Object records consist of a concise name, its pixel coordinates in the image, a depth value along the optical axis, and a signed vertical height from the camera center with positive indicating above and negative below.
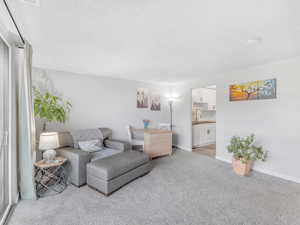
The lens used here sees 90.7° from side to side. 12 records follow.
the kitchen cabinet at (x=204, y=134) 5.25 -0.92
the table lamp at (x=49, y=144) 2.26 -0.51
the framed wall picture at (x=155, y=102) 5.12 +0.28
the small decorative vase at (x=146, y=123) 4.75 -0.42
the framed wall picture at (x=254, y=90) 2.98 +0.41
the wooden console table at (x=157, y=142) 3.92 -0.89
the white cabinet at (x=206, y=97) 5.86 +0.52
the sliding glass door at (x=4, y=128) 1.82 -0.21
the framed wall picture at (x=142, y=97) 4.77 +0.42
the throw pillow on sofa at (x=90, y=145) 3.01 -0.73
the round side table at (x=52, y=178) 2.32 -1.22
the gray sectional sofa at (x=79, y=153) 2.46 -0.81
